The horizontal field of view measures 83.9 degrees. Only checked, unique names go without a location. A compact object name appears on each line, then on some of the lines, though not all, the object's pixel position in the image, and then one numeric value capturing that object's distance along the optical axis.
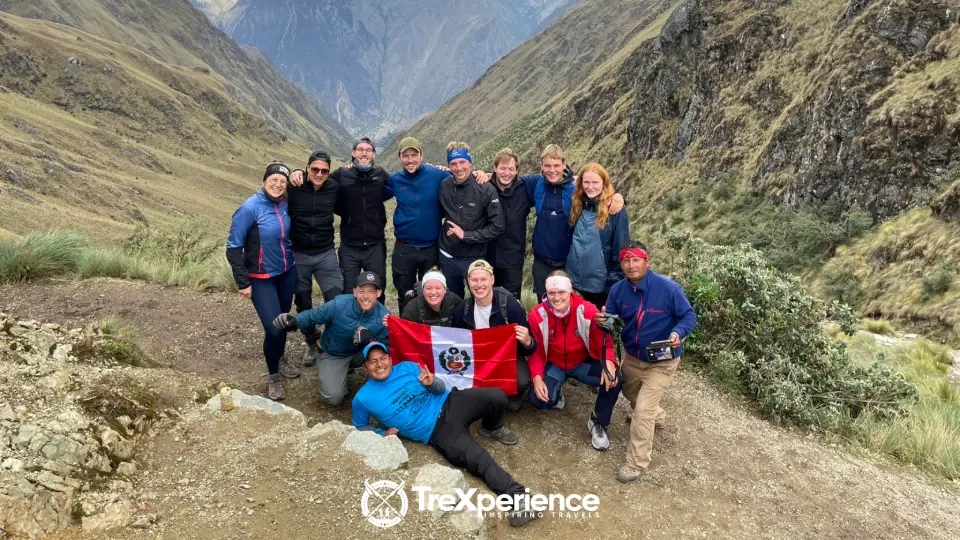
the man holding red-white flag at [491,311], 5.57
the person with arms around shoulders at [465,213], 6.59
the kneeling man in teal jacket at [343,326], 5.88
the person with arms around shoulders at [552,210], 6.46
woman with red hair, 6.09
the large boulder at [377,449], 4.38
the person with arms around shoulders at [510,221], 6.85
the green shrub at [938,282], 12.01
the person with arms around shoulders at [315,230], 6.42
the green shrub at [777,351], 6.76
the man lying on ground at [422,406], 5.05
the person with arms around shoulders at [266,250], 5.98
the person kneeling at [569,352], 5.48
